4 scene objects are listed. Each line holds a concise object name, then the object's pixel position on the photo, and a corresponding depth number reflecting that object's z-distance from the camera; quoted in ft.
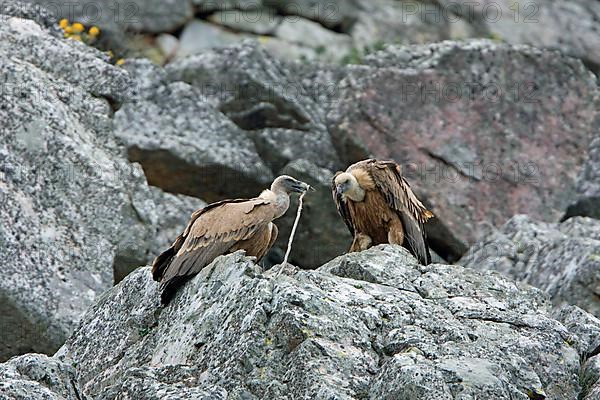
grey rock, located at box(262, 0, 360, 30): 90.38
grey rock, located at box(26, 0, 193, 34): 74.84
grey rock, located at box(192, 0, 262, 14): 88.84
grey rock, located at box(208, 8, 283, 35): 88.94
